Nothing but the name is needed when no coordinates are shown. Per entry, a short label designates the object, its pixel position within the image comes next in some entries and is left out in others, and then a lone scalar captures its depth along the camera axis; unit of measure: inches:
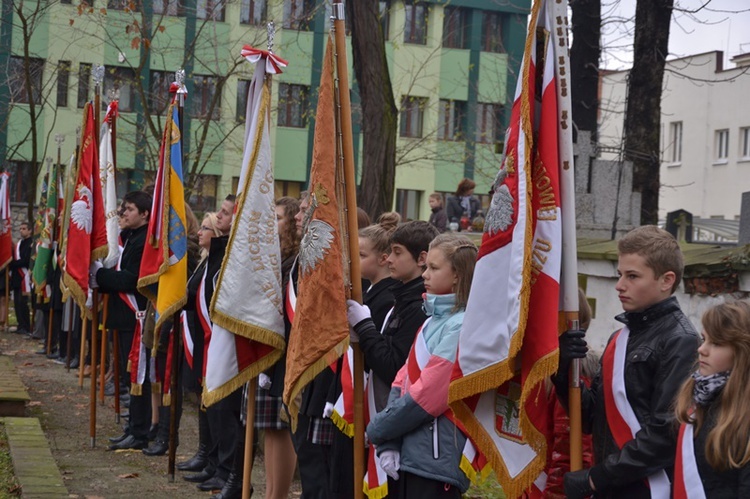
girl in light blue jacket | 200.8
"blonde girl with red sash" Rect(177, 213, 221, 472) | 339.0
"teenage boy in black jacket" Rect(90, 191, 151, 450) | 395.2
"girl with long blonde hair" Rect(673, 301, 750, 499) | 151.6
